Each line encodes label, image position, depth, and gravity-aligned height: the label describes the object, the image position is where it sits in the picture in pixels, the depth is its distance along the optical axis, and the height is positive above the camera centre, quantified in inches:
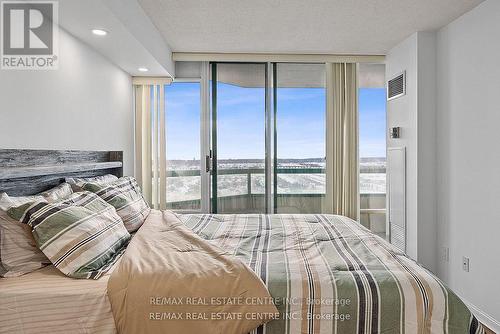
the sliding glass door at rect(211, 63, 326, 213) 171.2 +15.6
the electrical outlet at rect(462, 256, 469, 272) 113.5 -32.0
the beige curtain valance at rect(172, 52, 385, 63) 157.3 +51.4
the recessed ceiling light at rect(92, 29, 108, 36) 98.0 +39.5
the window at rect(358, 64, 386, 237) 175.3 +15.3
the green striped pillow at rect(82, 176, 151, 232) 91.7 -9.3
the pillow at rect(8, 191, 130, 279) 62.2 -13.0
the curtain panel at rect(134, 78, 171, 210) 164.1 +12.1
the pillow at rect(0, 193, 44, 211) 63.7 -6.3
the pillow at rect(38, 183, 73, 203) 75.9 -5.8
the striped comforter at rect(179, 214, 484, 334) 57.5 -21.9
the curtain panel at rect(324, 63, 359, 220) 168.4 +14.7
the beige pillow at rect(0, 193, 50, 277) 61.6 -14.8
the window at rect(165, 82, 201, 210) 170.2 +10.5
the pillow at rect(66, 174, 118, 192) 91.1 -3.6
